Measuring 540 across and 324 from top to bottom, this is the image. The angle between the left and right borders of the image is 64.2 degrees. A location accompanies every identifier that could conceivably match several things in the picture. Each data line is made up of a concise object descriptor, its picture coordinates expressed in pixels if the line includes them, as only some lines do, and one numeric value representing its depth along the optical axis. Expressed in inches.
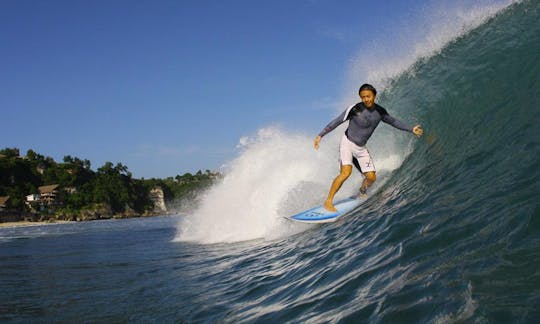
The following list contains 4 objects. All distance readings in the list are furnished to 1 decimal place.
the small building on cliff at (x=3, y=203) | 2893.2
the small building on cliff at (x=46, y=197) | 3405.0
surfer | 294.5
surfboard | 316.5
